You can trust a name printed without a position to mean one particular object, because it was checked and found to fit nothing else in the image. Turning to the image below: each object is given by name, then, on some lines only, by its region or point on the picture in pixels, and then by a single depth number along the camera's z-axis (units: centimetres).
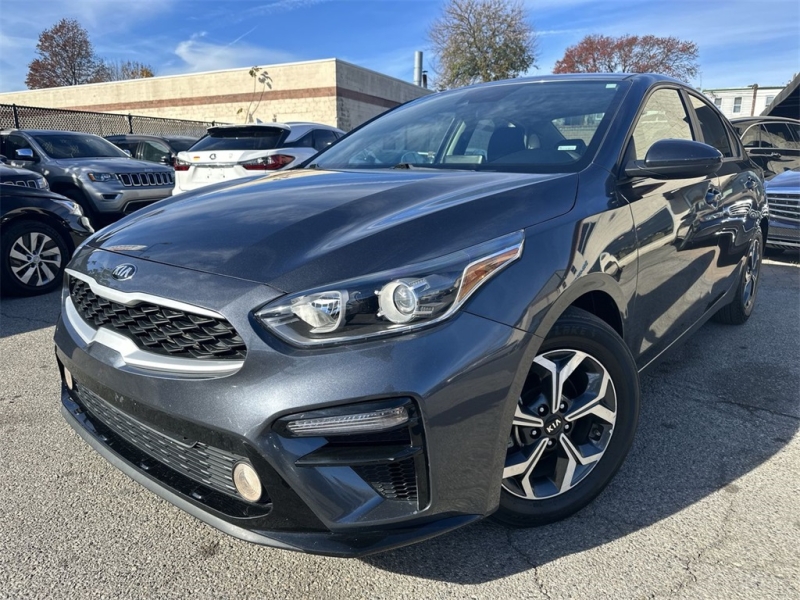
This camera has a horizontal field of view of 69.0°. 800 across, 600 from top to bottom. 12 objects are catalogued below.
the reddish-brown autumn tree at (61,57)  5256
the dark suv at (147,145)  1265
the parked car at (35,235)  523
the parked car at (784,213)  660
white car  702
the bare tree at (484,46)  3691
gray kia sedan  153
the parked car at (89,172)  762
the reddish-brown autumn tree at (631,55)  4878
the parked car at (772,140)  860
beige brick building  2777
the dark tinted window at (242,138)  734
